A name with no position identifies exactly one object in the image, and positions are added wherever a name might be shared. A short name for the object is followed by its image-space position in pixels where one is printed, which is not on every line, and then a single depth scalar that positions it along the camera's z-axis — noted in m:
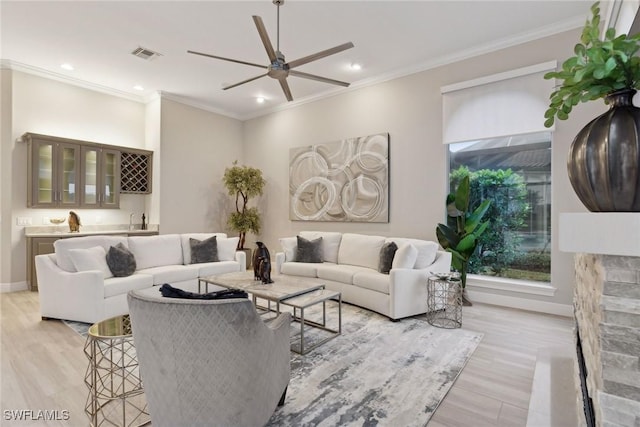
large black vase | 0.99
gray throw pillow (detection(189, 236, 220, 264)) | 4.86
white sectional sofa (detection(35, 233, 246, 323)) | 3.47
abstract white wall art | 5.17
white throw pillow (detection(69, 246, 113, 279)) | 3.61
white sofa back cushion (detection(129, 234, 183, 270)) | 4.39
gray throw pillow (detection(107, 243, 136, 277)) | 3.91
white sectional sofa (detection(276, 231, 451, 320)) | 3.63
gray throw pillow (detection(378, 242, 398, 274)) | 4.06
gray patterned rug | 1.96
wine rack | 5.82
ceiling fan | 2.80
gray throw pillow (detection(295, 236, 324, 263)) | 4.95
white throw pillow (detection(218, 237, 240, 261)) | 5.12
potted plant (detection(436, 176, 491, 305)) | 4.06
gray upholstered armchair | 1.40
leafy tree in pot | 6.46
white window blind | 3.83
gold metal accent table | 1.80
